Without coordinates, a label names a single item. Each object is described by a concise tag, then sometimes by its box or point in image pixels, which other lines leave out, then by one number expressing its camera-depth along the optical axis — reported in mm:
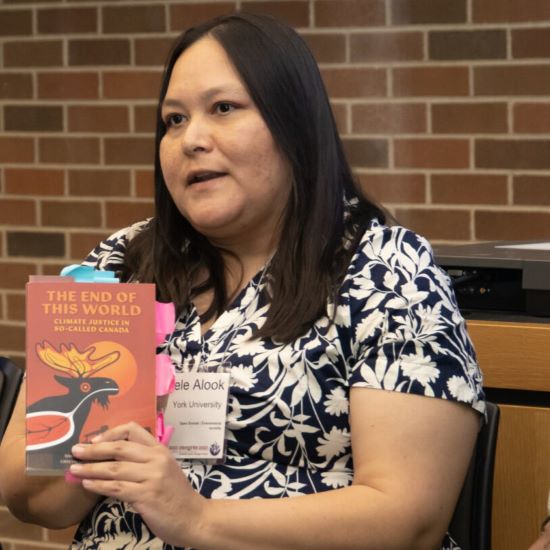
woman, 6373
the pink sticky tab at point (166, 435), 6367
